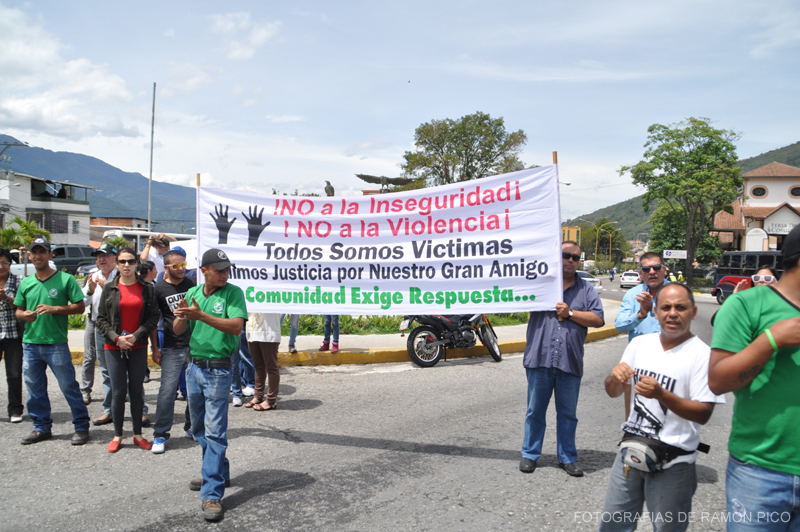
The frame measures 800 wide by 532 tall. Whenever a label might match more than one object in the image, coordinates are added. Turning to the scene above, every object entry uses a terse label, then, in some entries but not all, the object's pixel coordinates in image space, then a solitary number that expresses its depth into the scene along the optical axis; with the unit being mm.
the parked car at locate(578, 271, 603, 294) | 34669
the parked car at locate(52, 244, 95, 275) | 27516
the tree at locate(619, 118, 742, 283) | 41656
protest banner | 4586
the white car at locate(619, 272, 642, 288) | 43969
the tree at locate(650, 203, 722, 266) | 54938
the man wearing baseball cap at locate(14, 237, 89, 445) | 5121
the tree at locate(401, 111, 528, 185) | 40125
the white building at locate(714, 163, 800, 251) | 54344
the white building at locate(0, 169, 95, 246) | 51219
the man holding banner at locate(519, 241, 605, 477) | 4309
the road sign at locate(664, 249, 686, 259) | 46594
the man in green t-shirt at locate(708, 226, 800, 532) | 1982
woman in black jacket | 4926
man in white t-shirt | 2432
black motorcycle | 8961
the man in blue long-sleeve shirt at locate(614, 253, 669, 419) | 4338
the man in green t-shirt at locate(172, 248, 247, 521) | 3668
